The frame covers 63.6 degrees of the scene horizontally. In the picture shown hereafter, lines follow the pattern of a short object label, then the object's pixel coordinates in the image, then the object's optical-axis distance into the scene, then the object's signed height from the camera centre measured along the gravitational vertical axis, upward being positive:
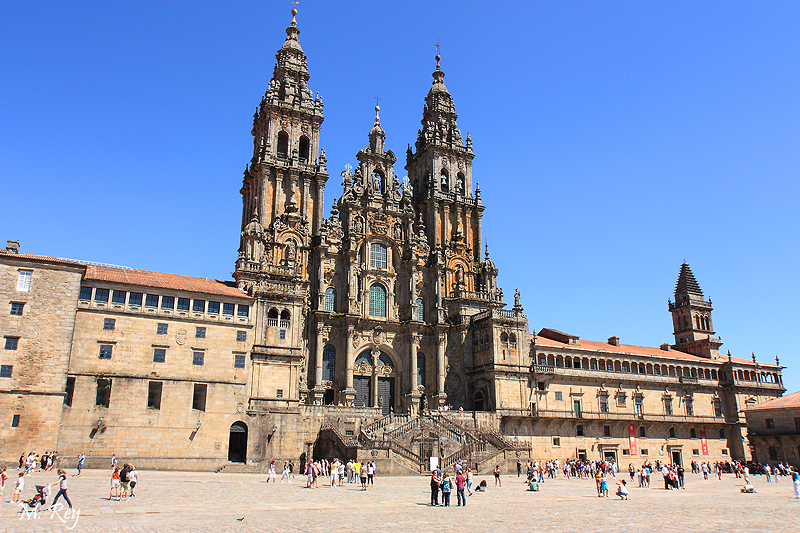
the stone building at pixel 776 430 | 72.94 +2.44
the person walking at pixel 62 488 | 22.59 -1.13
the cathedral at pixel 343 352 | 45.12 +9.00
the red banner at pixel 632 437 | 69.48 +1.57
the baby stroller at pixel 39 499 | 22.22 -1.50
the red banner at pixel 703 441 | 74.69 +1.21
